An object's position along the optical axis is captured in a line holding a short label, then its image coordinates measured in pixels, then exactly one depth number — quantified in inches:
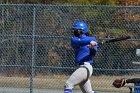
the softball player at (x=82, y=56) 820.0
